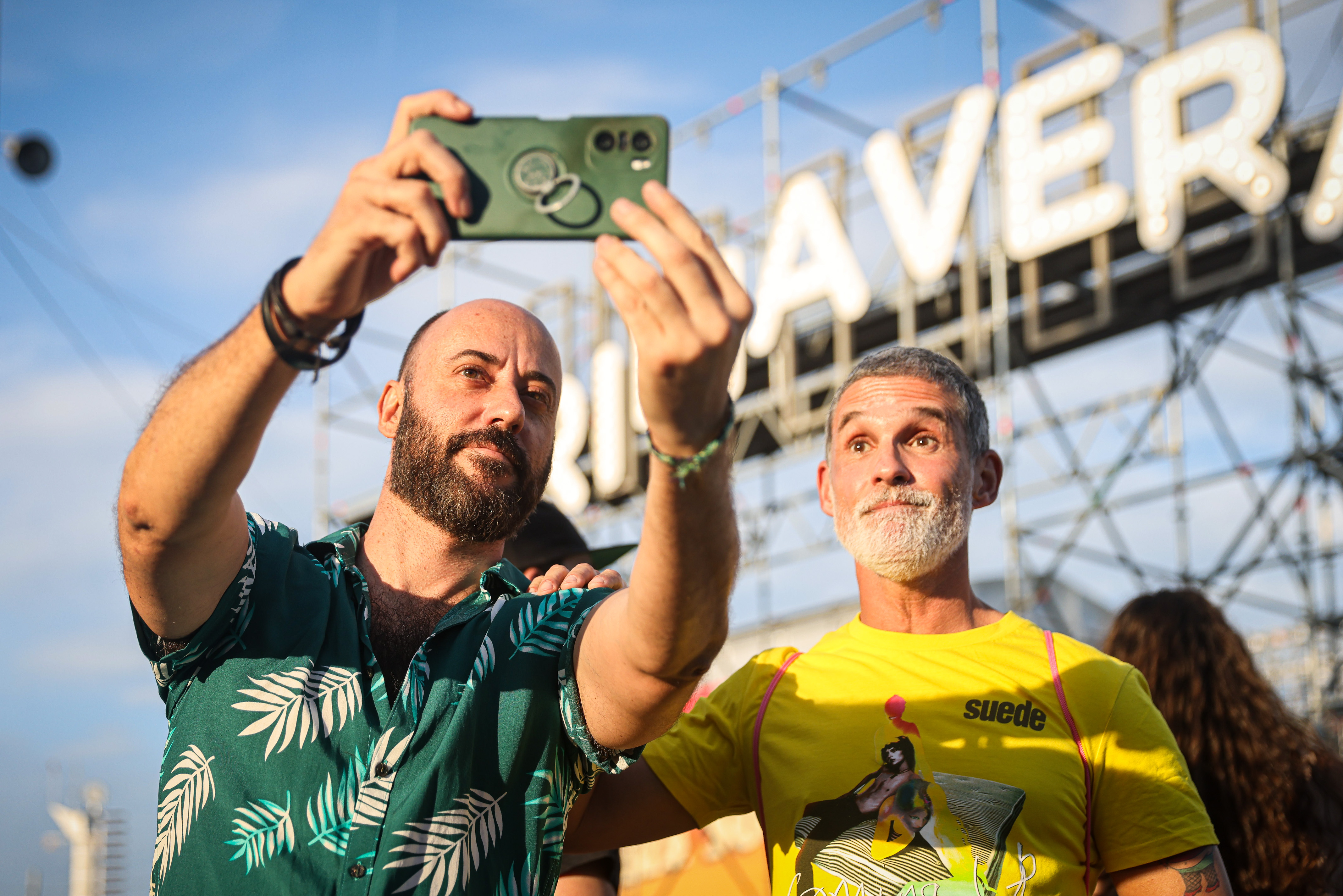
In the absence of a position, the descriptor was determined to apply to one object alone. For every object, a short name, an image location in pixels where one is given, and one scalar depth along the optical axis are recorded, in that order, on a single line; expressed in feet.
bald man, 4.70
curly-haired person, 9.43
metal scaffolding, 32.32
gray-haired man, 7.22
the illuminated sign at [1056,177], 30.63
